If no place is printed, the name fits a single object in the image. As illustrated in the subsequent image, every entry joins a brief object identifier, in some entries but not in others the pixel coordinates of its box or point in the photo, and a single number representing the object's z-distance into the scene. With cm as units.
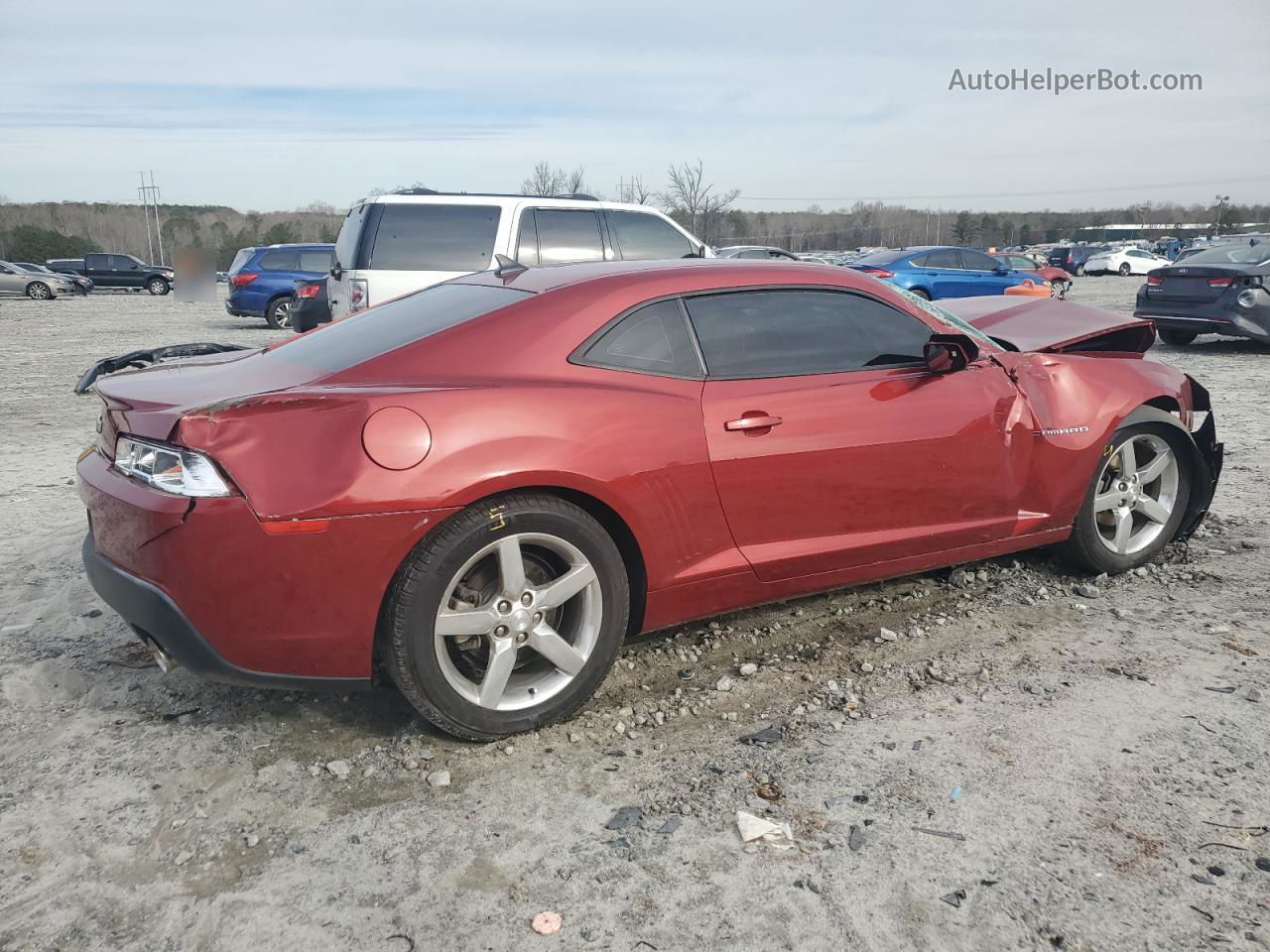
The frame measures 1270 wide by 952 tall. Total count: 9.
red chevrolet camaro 271
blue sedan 1686
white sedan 4559
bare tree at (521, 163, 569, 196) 5728
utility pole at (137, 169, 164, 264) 9148
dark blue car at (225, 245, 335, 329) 1836
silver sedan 3134
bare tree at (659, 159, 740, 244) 5547
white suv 885
